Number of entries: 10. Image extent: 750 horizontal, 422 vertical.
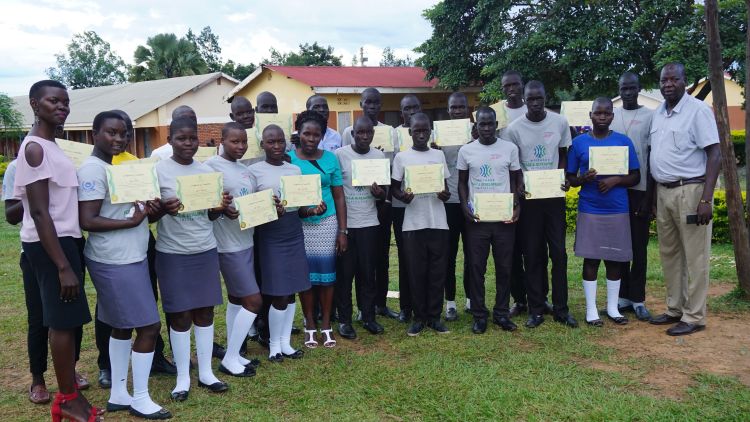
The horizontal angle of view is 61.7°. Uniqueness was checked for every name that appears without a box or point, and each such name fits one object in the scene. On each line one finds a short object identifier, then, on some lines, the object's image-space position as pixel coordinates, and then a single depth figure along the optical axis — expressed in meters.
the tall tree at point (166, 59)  40.50
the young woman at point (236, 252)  4.62
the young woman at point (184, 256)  4.23
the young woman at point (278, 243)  4.87
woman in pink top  3.58
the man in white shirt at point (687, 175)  5.29
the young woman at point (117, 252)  3.79
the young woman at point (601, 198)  5.55
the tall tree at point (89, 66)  62.34
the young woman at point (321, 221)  5.20
